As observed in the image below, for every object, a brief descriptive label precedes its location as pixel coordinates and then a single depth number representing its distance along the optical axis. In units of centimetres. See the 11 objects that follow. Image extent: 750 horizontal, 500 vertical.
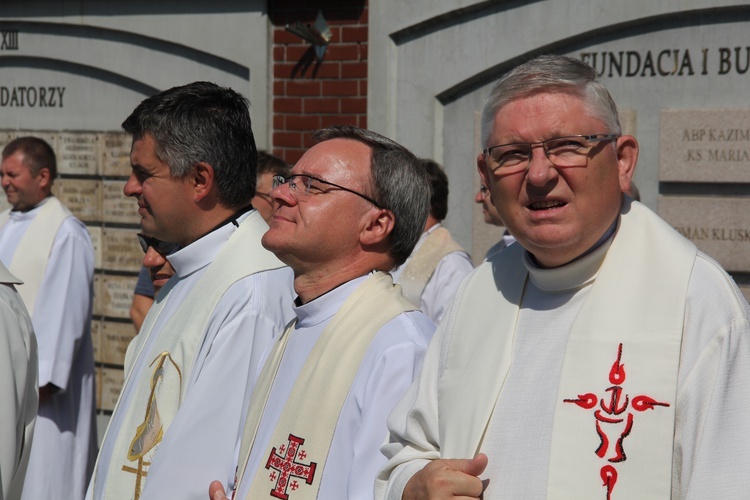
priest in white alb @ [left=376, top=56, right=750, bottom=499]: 410
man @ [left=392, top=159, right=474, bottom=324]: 1112
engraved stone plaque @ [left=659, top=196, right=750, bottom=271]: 1127
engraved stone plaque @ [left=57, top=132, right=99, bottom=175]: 1653
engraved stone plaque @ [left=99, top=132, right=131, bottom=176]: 1620
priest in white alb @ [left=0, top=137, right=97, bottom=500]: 1287
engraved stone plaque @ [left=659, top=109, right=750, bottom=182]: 1124
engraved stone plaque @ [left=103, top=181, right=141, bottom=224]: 1634
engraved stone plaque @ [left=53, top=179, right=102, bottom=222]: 1670
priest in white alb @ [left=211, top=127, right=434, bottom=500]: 567
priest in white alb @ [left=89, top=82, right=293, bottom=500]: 657
